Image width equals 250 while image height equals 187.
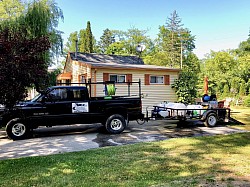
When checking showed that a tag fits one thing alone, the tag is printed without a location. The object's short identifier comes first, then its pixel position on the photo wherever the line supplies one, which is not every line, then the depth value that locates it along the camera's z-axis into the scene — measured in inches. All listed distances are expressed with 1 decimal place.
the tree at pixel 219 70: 1131.3
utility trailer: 402.9
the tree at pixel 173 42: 1699.2
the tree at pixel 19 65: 178.2
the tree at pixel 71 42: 1897.1
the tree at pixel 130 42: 1745.8
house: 548.3
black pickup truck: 325.7
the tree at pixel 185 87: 617.6
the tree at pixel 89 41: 1540.4
